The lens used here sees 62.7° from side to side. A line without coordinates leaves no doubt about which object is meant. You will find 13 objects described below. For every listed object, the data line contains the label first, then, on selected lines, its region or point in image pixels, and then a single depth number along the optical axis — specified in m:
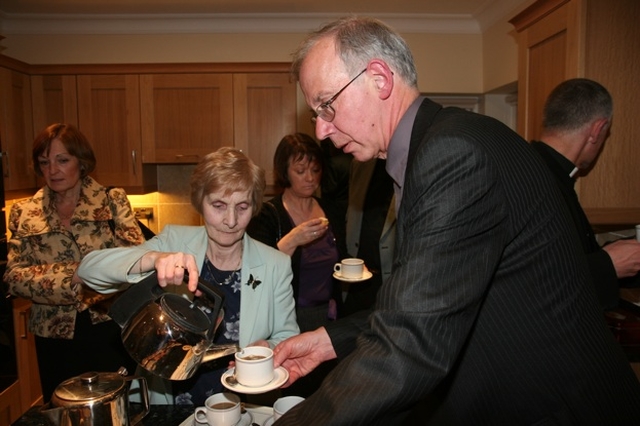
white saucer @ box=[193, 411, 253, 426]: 1.15
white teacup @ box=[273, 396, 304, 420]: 1.14
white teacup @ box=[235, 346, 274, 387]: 1.18
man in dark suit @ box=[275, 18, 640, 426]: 0.75
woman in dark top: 2.54
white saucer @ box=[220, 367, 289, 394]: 1.14
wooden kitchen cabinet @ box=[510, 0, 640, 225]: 2.09
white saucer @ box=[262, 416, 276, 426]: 1.19
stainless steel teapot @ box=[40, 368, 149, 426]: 1.05
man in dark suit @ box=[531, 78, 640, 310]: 1.82
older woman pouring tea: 1.66
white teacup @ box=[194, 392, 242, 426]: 1.12
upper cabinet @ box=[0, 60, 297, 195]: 3.81
